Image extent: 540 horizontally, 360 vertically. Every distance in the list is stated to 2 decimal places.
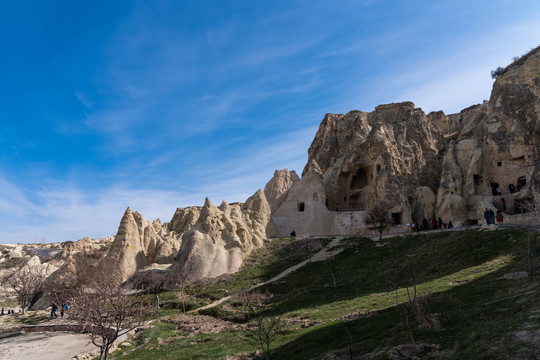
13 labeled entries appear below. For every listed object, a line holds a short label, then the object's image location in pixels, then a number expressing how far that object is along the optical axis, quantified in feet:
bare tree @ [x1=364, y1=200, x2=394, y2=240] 134.62
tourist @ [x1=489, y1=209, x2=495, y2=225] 114.09
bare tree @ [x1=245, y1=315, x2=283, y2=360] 54.20
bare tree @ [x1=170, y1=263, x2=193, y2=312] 120.09
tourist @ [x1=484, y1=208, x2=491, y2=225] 113.96
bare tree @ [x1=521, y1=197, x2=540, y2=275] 58.11
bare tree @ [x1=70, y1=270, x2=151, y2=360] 45.75
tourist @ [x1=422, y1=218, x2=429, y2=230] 142.41
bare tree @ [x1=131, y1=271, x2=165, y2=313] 121.70
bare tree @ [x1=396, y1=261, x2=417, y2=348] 35.82
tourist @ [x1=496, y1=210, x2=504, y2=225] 110.32
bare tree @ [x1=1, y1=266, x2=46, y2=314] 125.90
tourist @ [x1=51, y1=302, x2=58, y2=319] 109.12
